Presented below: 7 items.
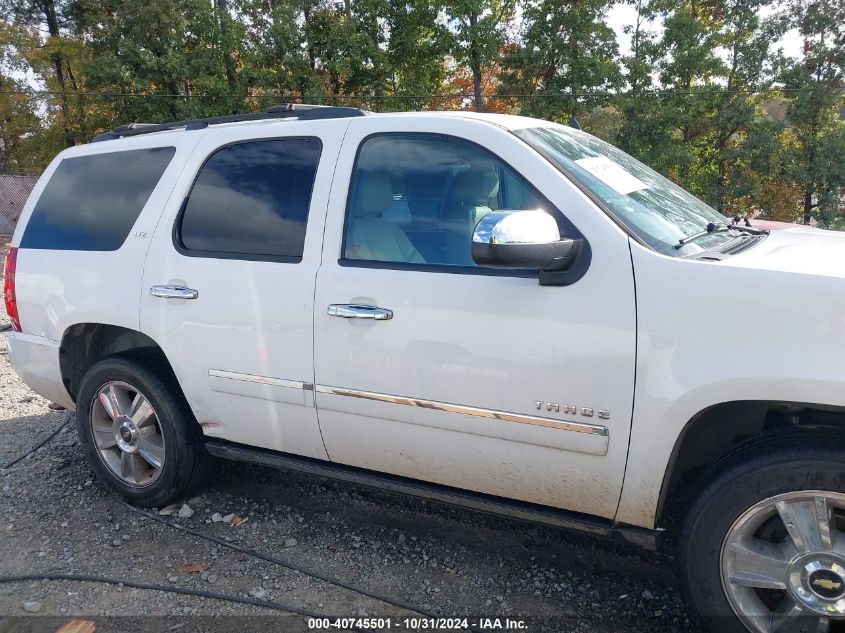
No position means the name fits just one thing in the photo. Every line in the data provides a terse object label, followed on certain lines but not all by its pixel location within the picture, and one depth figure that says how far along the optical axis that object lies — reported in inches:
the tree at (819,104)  659.4
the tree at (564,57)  711.7
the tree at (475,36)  748.0
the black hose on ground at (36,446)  166.9
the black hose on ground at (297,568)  108.8
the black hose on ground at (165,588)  108.7
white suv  85.1
